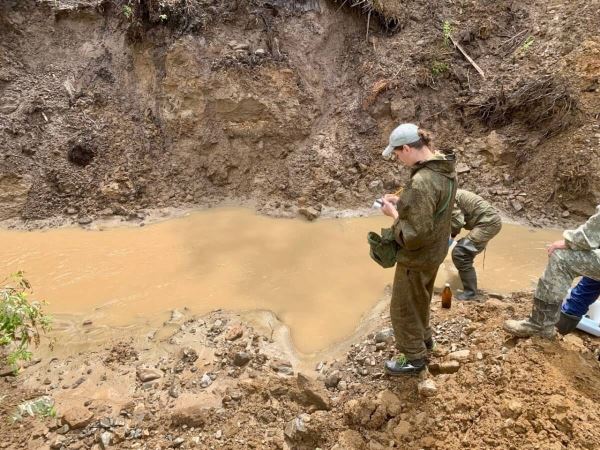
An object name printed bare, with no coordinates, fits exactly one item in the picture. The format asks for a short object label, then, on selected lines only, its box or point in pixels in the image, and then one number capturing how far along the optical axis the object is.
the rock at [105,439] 2.85
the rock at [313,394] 2.97
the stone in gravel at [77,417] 2.99
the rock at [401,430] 2.54
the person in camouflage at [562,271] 2.57
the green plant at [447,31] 7.70
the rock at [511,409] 2.36
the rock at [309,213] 6.66
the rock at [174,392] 3.36
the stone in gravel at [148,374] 3.61
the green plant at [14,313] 2.03
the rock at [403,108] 7.38
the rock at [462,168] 6.92
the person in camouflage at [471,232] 4.30
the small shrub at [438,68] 7.50
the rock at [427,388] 2.73
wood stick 7.50
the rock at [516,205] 6.45
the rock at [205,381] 3.45
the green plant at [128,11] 7.43
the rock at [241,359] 3.64
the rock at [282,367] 3.62
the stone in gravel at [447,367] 2.90
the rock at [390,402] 2.74
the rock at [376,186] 7.12
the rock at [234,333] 4.03
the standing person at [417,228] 2.51
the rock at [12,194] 6.94
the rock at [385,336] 3.54
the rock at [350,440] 2.56
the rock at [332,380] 3.31
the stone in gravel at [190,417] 2.93
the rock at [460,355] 2.96
